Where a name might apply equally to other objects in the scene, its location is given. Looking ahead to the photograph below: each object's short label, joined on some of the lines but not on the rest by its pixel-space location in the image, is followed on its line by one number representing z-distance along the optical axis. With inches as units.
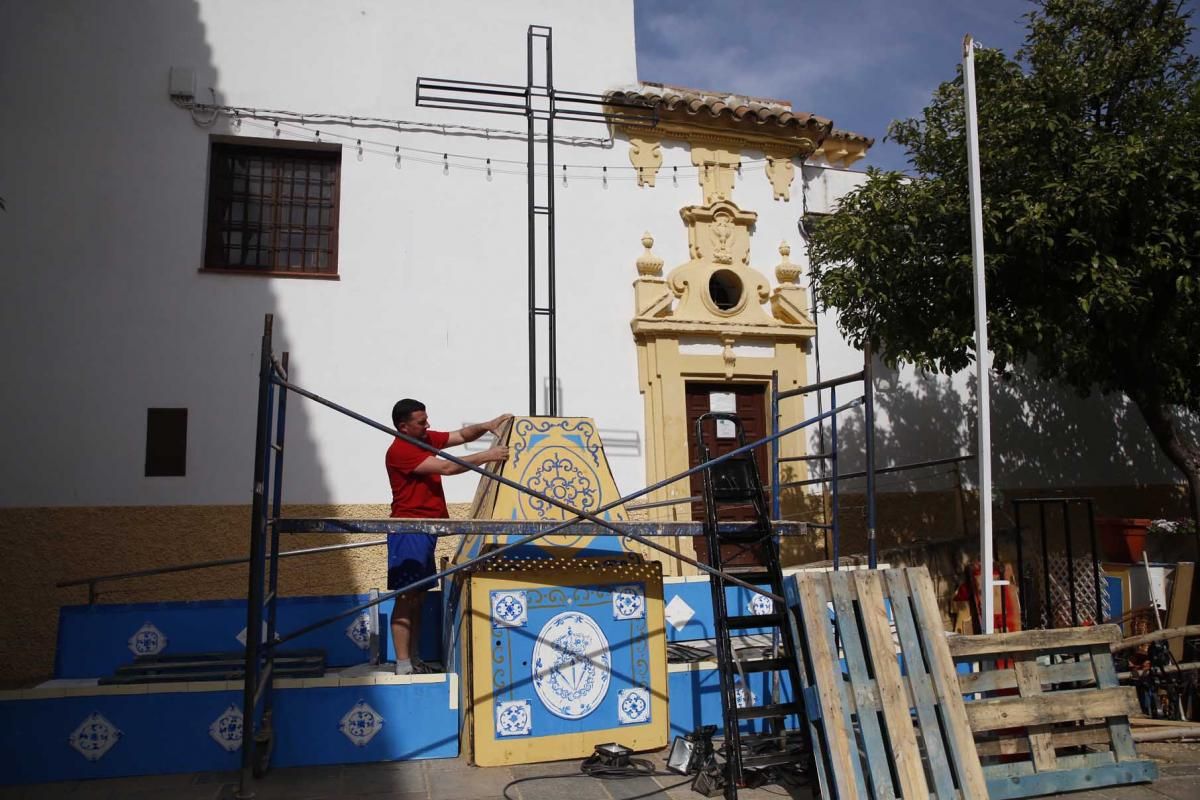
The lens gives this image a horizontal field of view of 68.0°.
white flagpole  197.3
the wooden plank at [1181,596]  268.4
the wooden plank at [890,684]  151.3
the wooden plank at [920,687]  154.2
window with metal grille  328.8
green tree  268.8
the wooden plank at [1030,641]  172.2
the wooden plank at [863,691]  150.7
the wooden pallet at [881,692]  151.9
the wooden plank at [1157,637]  205.3
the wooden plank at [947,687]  155.3
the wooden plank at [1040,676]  171.2
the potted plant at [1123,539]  325.4
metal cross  330.6
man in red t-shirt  194.1
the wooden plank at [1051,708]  167.3
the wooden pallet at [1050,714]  168.1
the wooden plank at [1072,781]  164.7
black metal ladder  160.4
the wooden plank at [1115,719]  175.6
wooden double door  353.4
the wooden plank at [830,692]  149.4
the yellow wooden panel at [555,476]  189.5
